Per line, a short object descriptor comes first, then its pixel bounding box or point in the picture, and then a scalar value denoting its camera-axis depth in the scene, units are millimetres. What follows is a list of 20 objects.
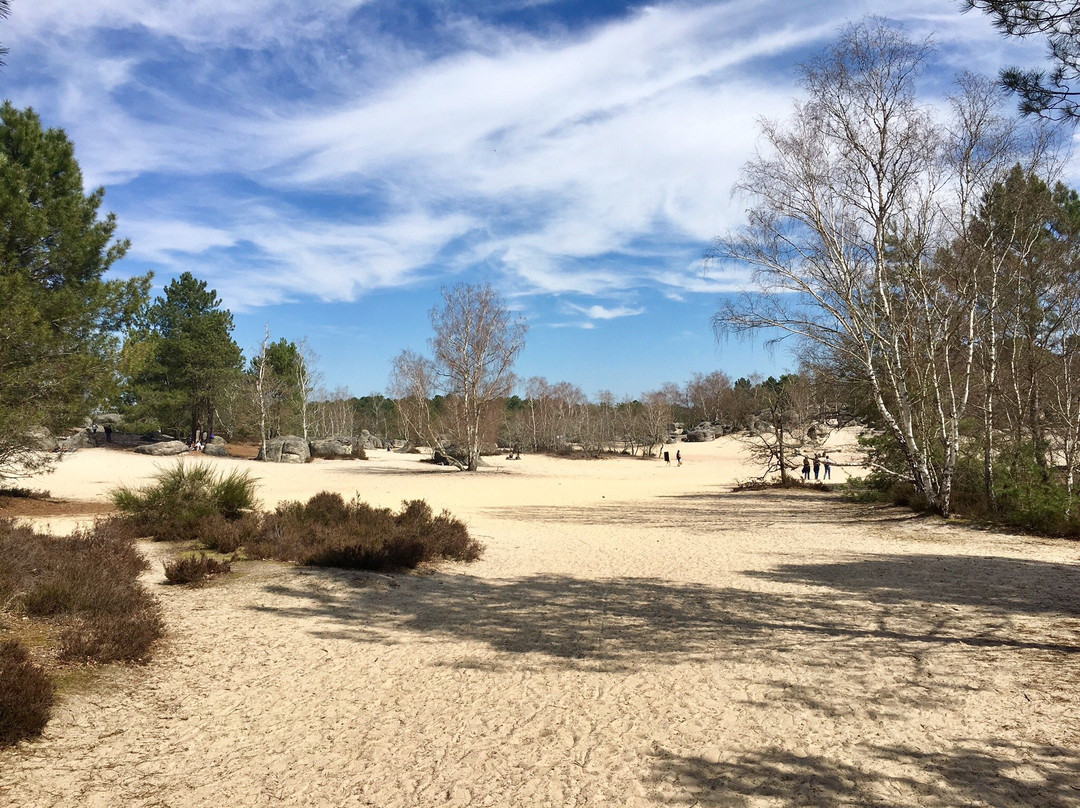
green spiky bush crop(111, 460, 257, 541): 11383
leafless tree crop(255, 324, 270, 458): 47444
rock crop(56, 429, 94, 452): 36562
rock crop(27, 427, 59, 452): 15039
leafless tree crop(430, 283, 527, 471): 34188
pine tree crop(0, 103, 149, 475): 14398
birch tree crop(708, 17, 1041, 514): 14617
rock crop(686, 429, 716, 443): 80125
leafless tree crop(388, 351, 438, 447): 36812
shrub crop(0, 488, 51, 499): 18094
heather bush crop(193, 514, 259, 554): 10352
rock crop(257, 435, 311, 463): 41625
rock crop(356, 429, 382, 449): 71425
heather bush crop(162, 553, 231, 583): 8289
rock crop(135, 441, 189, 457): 39562
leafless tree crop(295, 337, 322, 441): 57594
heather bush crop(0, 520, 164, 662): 5418
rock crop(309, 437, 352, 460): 48750
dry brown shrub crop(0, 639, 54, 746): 3904
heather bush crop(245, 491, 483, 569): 10000
